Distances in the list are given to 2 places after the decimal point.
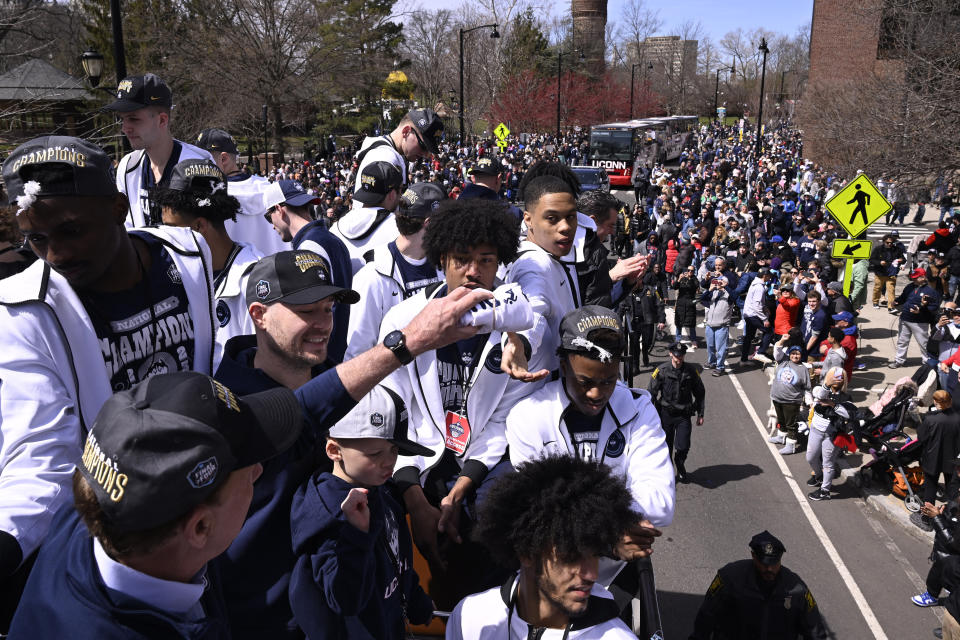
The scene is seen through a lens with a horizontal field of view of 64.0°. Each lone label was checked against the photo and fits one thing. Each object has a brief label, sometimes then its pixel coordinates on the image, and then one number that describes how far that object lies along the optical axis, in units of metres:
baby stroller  10.34
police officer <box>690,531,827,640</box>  6.40
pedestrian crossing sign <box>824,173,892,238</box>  11.77
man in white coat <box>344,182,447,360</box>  4.02
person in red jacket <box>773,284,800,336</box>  15.33
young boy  2.29
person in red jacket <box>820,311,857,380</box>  13.58
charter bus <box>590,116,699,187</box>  41.34
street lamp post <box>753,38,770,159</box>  34.66
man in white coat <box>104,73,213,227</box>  4.14
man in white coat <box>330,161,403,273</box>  5.34
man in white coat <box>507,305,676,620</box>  3.49
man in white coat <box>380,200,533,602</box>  3.55
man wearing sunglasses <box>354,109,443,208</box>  6.01
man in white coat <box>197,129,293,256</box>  5.26
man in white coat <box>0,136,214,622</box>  2.01
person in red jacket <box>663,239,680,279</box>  20.00
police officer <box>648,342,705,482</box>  11.00
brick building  21.26
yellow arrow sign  12.46
